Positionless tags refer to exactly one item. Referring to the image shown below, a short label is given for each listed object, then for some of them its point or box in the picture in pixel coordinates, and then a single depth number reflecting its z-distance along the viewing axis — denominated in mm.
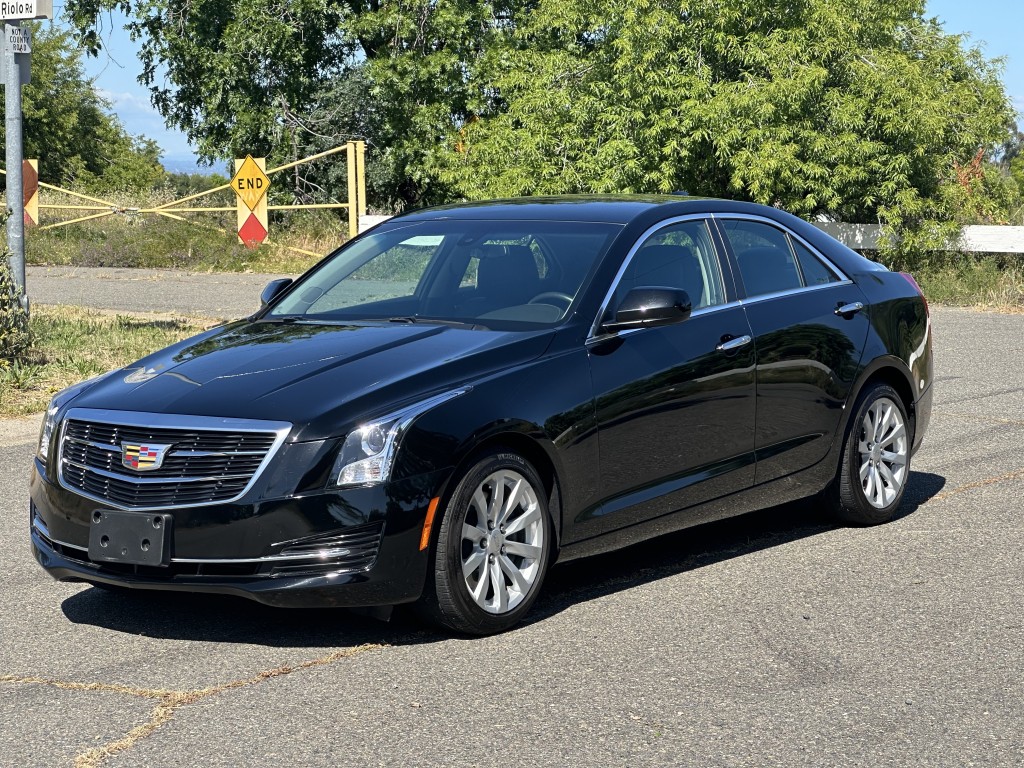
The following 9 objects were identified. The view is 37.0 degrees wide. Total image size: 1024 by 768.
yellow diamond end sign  19094
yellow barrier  18547
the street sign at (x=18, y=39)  13172
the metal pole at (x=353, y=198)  21406
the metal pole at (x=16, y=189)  13516
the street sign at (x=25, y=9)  12711
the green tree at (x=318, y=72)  31594
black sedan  5266
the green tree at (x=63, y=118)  50281
